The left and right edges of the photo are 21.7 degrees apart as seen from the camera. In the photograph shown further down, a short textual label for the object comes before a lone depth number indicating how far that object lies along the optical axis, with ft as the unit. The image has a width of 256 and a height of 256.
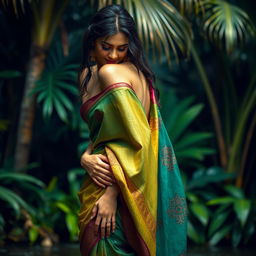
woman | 9.19
